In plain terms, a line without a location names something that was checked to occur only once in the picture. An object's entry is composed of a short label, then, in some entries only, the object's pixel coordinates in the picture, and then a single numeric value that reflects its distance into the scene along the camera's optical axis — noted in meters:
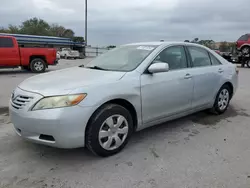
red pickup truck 8.84
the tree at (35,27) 38.67
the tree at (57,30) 44.72
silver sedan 2.10
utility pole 25.49
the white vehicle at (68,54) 22.49
